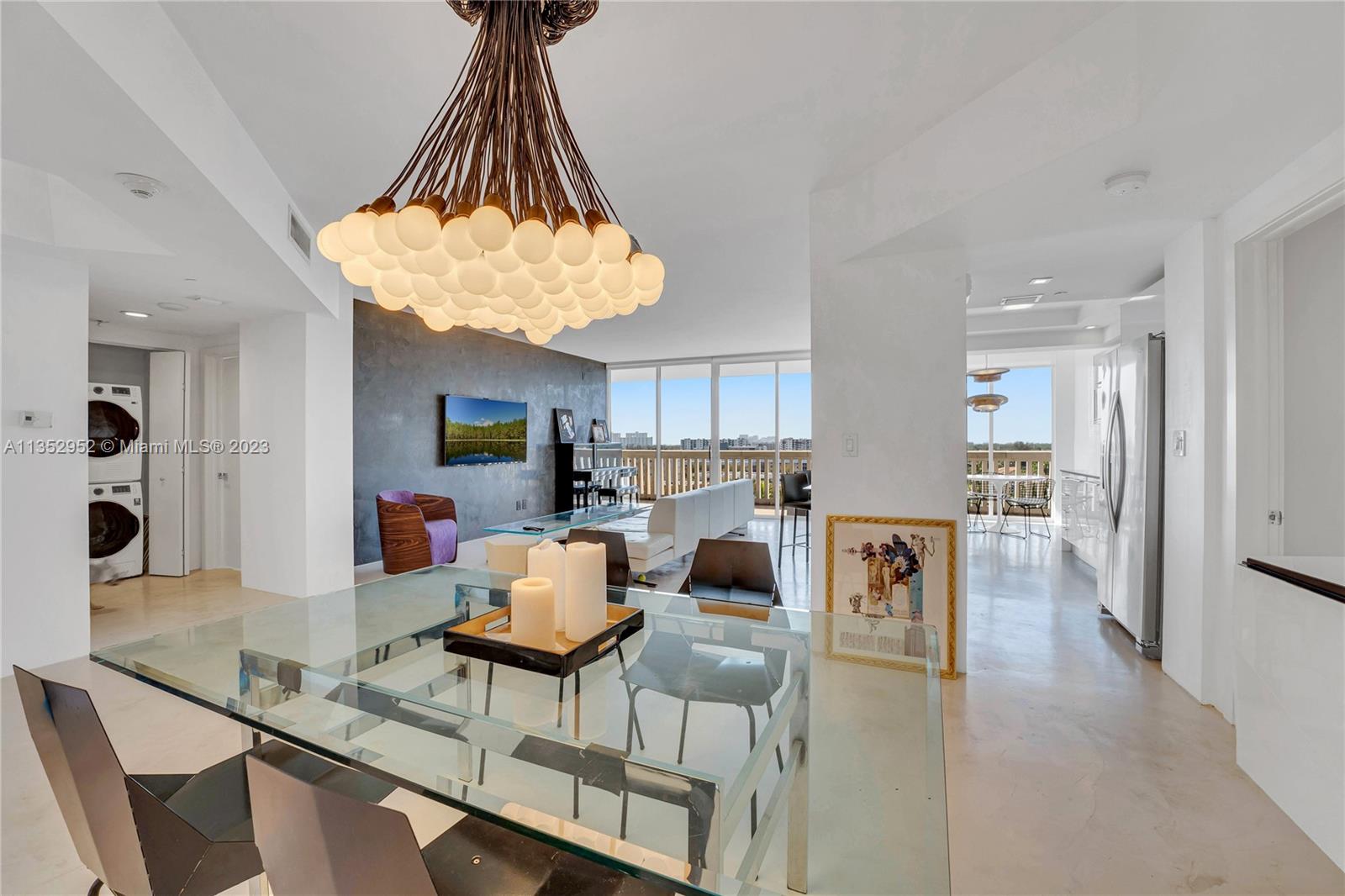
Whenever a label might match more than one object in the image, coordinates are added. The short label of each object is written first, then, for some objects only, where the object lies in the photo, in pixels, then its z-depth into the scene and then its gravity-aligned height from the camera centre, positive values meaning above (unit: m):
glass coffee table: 4.85 -0.65
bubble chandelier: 1.36 +0.57
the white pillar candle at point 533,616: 1.44 -0.41
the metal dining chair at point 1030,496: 6.75 -0.64
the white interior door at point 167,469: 5.15 -0.16
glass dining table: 0.89 -0.57
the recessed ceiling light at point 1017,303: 4.36 +1.12
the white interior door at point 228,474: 5.42 -0.22
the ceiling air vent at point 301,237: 3.13 +1.21
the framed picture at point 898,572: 2.89 -0.62
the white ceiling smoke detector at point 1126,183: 2.11 +0.97
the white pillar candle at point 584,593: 1.47 -0.36
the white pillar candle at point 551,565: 1.55 -0.31
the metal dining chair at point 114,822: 1.02 -0.69
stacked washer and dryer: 4.68 -0.27
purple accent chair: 4.79 -0.73
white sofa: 4.61 -0.70
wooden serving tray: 1.38 -0.49
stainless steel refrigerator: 3.21 -0.26
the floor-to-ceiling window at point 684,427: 8.91 +0.34
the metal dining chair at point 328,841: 0.73 -0.52
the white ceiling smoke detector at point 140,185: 2.02 +0.94
